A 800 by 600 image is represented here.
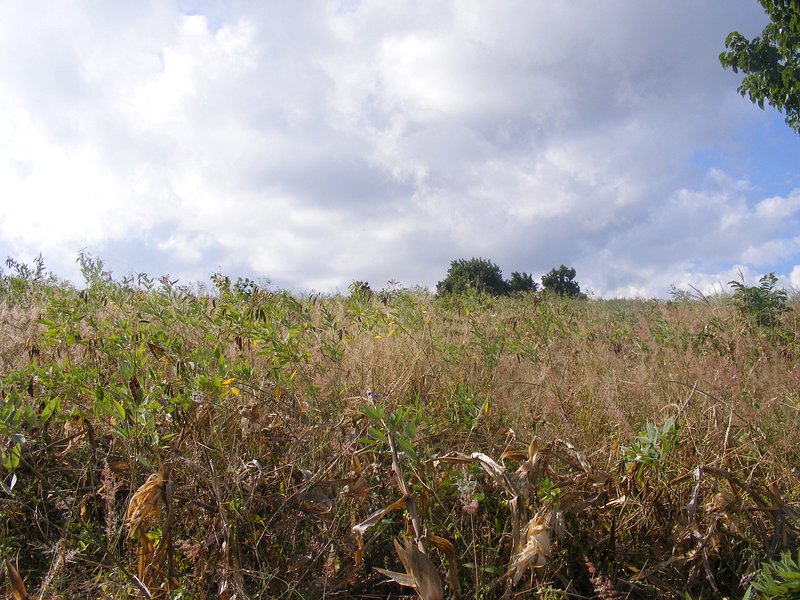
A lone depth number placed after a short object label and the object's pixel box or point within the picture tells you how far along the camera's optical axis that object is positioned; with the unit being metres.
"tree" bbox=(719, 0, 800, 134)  9.73
